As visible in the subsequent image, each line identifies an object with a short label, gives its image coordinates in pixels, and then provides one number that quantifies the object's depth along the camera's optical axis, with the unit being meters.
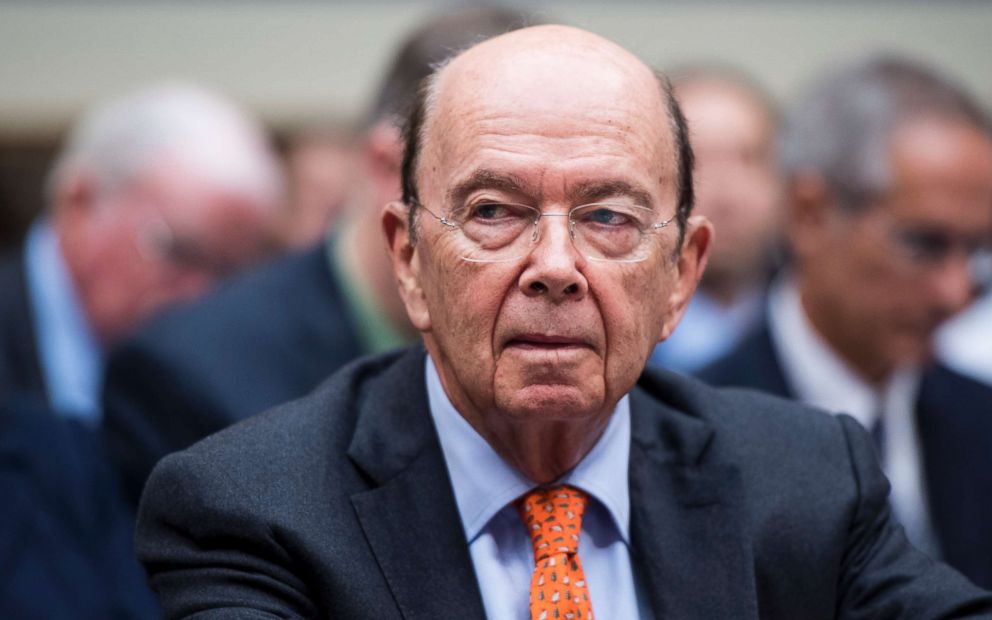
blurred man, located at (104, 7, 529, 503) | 3.49
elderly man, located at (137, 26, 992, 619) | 1.95
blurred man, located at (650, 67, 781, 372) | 5.25
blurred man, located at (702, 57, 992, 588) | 3.65
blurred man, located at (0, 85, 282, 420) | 4.50
